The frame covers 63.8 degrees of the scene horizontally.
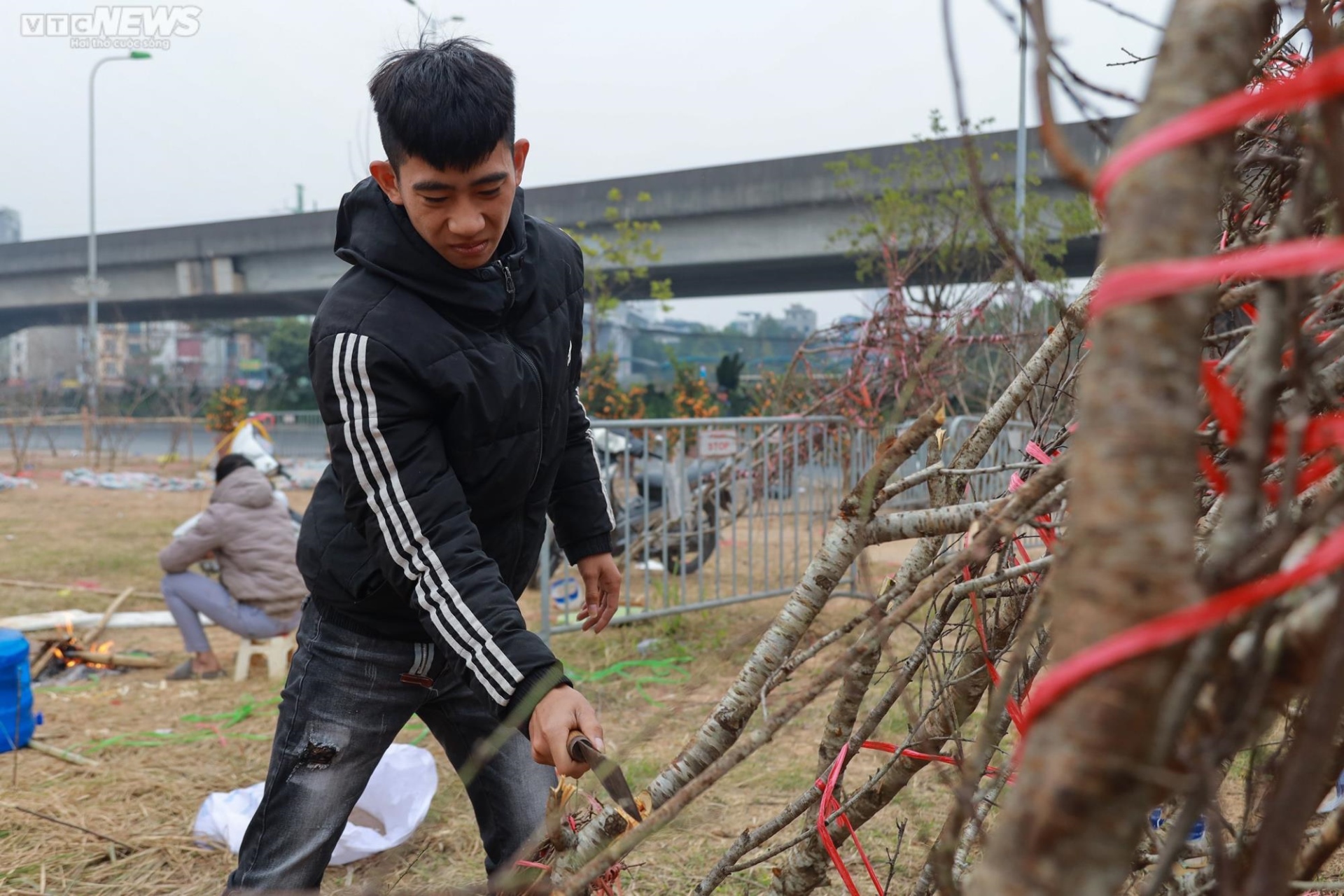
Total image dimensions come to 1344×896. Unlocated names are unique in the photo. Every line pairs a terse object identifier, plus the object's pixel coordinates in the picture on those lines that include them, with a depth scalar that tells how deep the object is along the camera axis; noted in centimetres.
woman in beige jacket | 550
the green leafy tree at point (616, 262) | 1574
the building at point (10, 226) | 5691
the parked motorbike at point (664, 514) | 596
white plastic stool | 558
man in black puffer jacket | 171
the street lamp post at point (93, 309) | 2205
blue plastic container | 405
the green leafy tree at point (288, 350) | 3882
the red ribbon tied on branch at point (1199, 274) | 54
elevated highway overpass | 1873
